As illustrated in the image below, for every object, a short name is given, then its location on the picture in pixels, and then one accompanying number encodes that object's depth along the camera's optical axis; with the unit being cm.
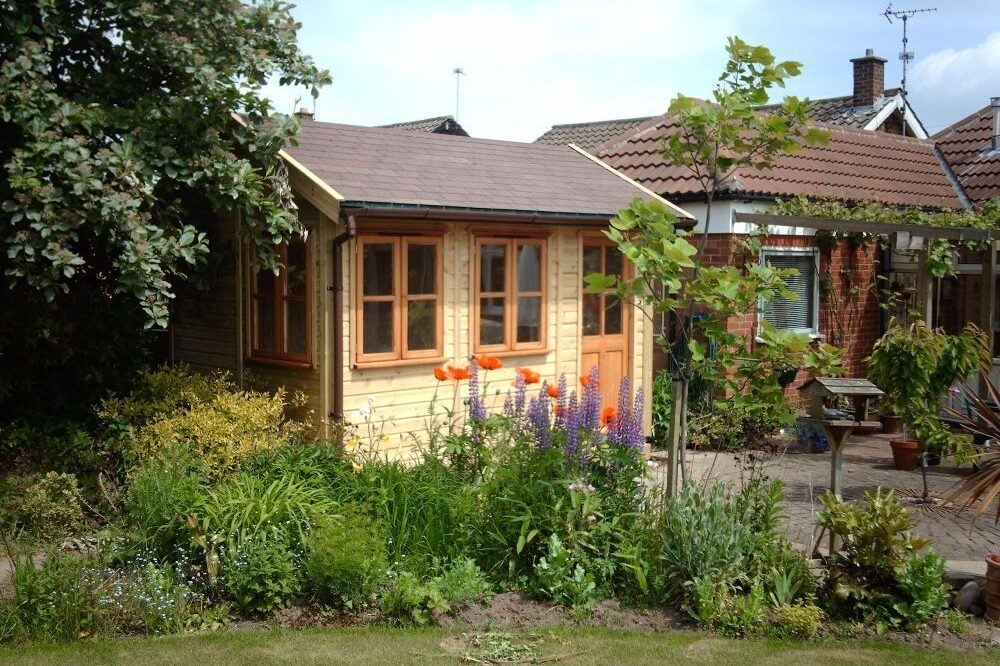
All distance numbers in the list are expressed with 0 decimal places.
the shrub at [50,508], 811
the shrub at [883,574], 658
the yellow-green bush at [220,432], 884
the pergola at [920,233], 1285
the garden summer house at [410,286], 1014
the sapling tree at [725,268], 682
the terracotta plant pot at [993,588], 680
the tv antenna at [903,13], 2595
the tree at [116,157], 810
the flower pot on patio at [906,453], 1227
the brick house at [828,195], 1467
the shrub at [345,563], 659
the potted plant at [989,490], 678
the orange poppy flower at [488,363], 926
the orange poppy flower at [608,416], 774
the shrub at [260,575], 663
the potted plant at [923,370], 1057
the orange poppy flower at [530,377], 846
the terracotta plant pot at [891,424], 1490
